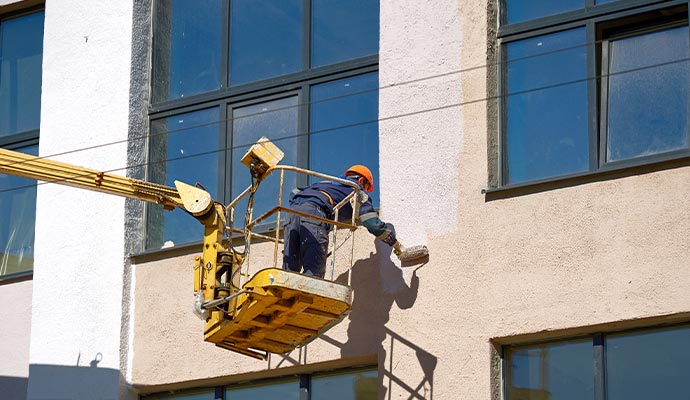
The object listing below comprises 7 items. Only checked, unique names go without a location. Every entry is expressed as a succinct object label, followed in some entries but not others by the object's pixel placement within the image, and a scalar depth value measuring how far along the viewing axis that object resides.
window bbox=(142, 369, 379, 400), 15.73
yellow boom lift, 14.41
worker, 15.20
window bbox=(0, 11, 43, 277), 18.72
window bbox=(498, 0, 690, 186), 14.96
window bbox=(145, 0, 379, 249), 16.80
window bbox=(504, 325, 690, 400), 14.01
